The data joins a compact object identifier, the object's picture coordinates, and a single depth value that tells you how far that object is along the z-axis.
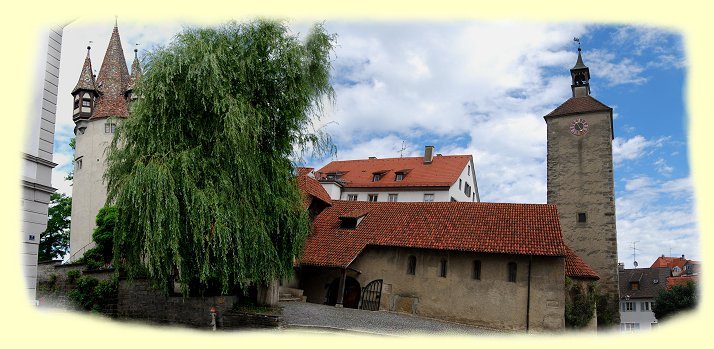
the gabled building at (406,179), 37.16
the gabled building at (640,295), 48.69
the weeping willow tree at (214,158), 14.39
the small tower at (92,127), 30.98
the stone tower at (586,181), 28.00
